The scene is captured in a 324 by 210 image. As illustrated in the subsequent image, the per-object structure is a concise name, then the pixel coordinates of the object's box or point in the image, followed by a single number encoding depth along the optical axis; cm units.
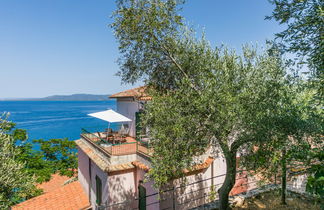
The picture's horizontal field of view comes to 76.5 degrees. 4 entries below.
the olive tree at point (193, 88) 680
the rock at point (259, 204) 982
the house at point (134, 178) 1112
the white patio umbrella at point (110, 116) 1491
